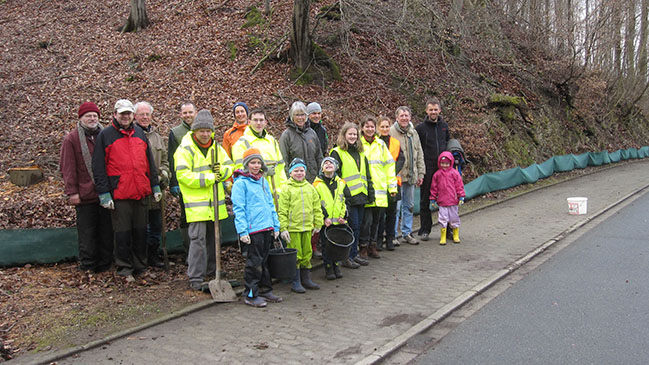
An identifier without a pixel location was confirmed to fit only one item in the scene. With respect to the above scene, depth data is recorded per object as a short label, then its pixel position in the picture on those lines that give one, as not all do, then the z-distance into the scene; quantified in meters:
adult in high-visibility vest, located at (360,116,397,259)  8.33
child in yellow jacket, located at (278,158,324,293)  6.79
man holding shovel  6.48
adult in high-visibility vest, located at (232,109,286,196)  7.14
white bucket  12.43
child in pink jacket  9.68
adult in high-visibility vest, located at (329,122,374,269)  7.95
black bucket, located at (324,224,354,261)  7.06
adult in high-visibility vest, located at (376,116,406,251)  8.96
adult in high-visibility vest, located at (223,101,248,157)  7.80
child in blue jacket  6.25
